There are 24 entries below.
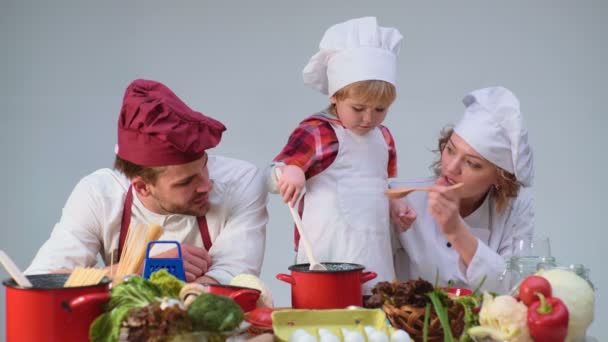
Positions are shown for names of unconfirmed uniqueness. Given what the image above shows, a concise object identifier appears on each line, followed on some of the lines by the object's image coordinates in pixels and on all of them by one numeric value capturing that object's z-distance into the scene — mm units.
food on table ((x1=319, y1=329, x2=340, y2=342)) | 3173
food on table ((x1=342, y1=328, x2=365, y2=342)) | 3177
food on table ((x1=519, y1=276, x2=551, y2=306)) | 3308
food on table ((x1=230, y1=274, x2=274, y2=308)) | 3623
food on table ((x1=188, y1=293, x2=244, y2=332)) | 3086
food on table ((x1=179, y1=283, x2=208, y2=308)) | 3257
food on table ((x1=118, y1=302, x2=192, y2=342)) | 3052
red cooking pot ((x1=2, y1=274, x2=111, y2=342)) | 3146
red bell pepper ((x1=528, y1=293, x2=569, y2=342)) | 3275
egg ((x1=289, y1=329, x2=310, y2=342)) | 3193
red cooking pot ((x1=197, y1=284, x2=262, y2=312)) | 3450
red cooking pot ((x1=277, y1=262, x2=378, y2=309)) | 3497
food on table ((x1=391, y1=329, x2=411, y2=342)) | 3200
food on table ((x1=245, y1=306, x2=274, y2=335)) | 3380
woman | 4242
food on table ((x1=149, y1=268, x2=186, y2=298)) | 3288
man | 3889
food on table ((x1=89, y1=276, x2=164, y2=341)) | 3129
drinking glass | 3629
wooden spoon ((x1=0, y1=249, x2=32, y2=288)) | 3191
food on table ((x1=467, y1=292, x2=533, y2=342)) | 3294
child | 4309
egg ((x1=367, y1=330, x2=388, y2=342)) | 3183
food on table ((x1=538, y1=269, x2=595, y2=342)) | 3326
